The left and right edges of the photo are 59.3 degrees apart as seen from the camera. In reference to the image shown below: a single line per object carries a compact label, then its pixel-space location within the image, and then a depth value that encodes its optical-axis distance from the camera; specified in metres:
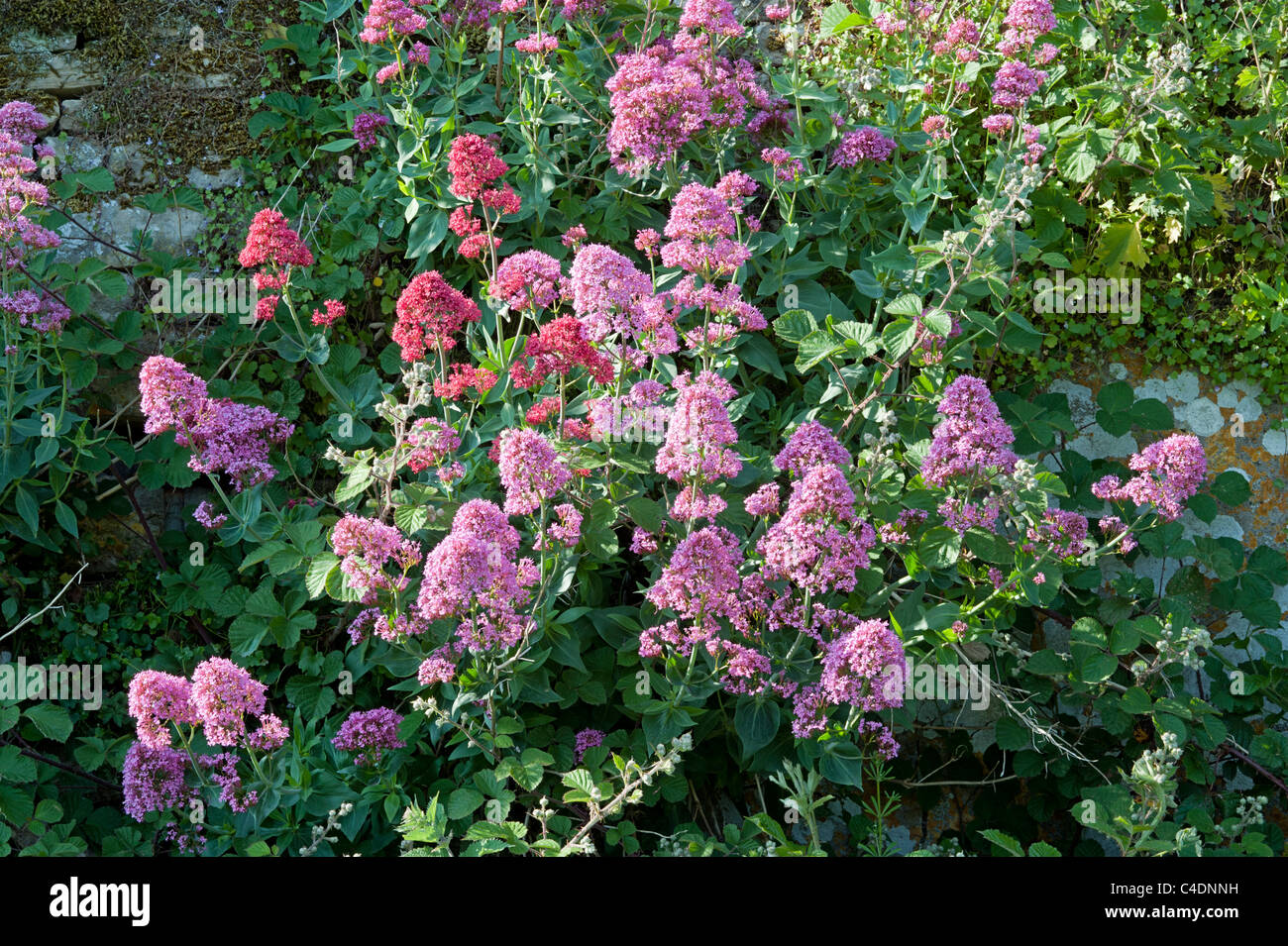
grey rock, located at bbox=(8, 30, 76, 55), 5.43
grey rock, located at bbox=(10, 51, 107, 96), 5.38
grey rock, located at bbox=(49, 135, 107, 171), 5.21
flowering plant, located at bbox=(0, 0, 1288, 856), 3.13
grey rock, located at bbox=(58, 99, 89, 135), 5.32
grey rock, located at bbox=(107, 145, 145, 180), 5.24
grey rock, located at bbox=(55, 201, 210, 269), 5.00
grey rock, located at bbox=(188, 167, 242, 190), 5.23
